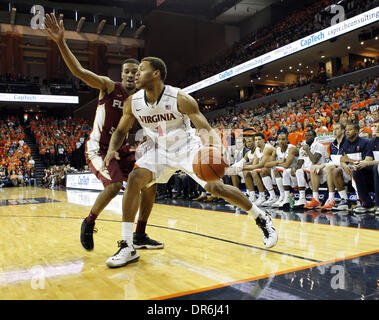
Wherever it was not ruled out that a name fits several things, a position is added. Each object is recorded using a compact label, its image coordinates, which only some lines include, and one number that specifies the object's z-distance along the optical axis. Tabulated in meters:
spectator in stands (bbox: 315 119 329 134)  7.44
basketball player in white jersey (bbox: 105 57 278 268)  2.79
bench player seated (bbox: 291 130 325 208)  5.94
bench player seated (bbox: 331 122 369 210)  5.23
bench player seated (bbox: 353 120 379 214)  5.01
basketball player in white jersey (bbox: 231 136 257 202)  6.98
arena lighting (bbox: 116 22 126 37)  25.68
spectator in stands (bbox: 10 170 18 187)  18.92
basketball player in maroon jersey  3.24
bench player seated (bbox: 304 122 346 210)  5.51
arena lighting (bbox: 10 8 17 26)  23.33
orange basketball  2.58
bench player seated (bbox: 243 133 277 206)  6.41
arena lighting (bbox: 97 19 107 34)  25.32
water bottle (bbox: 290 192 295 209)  6.05
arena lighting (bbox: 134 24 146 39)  25.50
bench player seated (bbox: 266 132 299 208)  6.20
